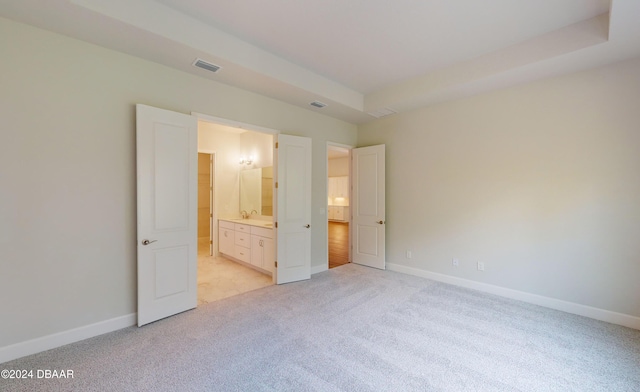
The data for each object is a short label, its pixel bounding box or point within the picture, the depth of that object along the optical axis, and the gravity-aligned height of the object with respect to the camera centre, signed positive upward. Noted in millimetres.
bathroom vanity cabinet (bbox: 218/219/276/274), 4484 -921
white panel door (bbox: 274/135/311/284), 4117 -225
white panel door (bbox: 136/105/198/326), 2797 -194
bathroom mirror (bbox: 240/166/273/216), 5512 +110
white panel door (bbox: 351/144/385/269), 4984 -220
